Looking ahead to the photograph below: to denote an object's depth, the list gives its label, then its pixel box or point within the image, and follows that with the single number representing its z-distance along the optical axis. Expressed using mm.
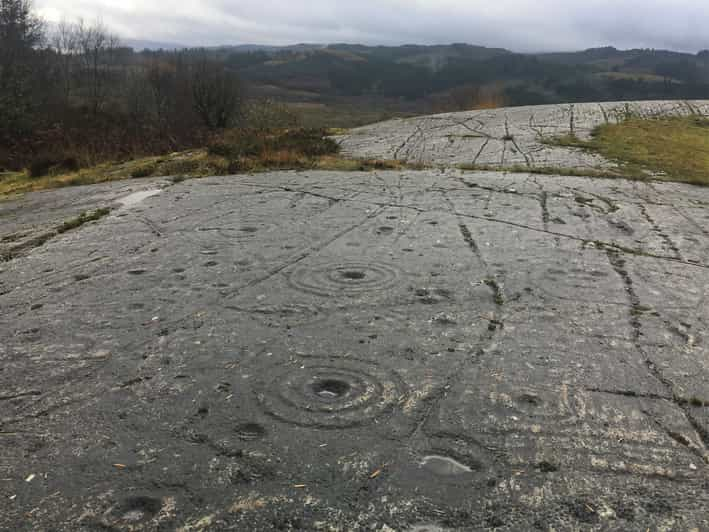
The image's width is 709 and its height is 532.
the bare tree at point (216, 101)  26250
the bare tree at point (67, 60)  43181
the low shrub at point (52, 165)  12896
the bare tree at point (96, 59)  45438
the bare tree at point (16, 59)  23797
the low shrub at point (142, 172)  10147
